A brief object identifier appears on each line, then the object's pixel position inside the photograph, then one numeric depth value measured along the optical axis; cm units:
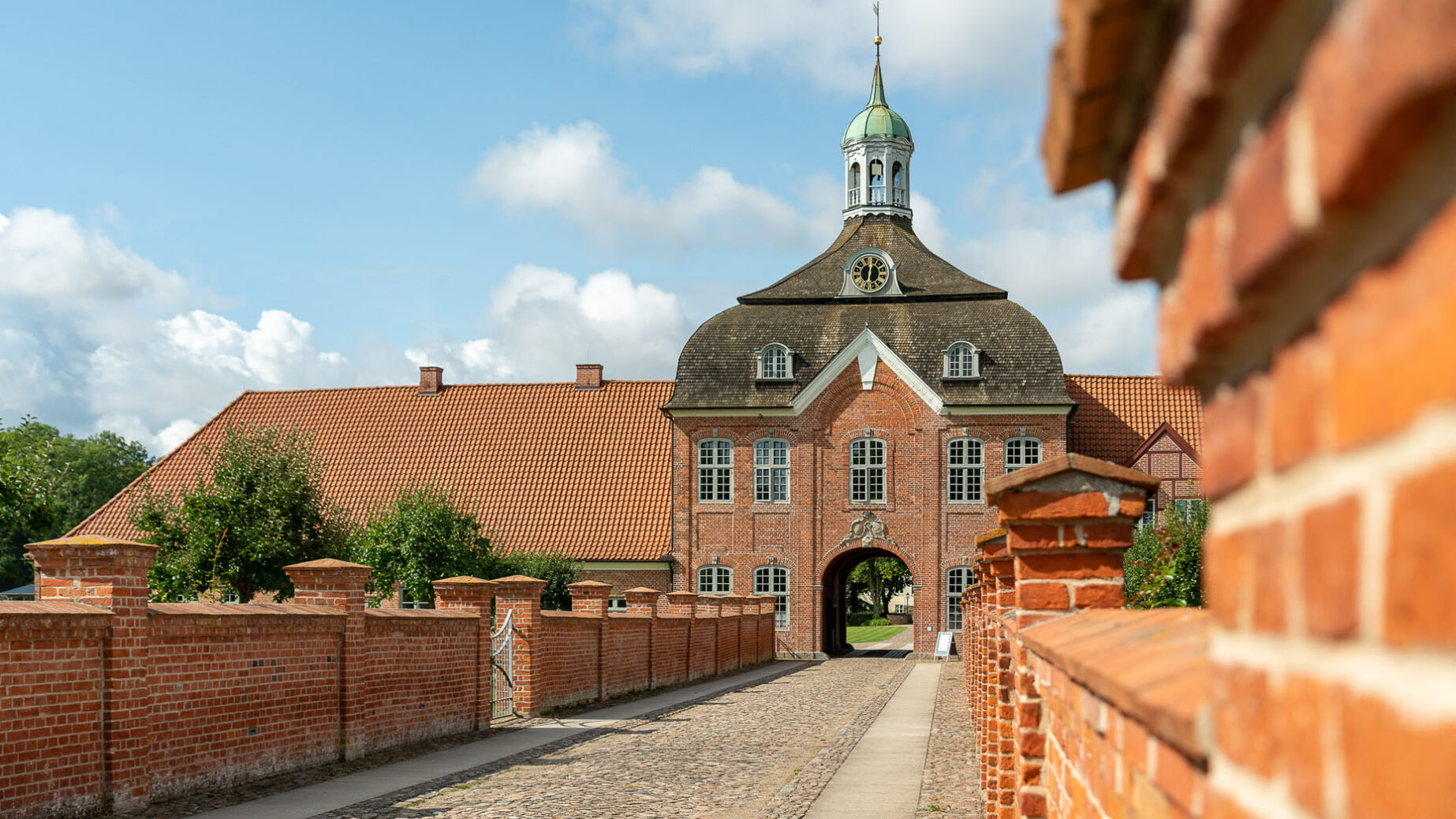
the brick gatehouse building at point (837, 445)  4006
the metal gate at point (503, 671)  1942
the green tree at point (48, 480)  2320
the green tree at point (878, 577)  7956
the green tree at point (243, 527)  3144
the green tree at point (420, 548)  3331
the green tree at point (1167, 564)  1543
